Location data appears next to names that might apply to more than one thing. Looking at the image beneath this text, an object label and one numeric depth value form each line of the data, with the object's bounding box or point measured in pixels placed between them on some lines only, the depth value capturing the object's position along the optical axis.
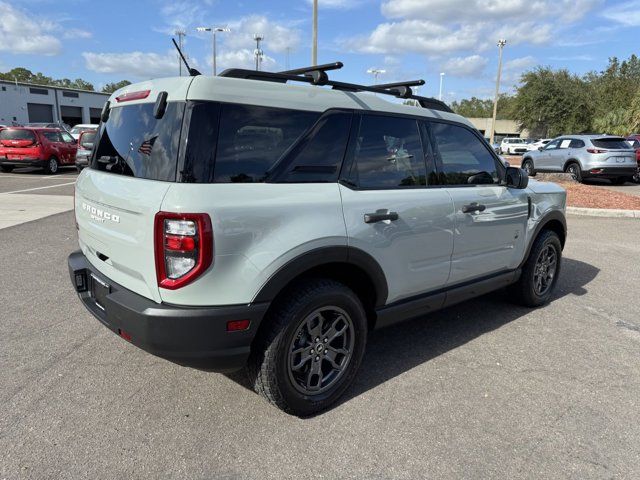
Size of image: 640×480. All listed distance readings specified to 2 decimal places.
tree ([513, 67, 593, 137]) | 50.91
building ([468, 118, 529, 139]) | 79.44
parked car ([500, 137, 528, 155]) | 44.22
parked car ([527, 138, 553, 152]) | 41.28
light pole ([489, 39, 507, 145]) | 43.36
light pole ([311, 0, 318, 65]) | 19.56
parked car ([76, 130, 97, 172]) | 15.26
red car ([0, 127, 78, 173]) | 16.53
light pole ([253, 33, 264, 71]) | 38.48
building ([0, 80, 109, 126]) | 55.53
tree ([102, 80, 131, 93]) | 119.35
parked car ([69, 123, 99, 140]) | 24.43
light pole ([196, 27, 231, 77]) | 39.00
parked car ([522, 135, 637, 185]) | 15.88
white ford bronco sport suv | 2.36
